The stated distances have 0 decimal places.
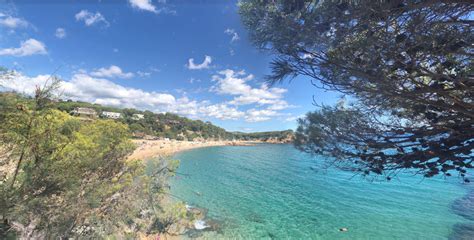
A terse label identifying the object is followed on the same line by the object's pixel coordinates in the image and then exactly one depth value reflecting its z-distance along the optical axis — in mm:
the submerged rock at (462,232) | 9508
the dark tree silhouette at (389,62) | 2852
